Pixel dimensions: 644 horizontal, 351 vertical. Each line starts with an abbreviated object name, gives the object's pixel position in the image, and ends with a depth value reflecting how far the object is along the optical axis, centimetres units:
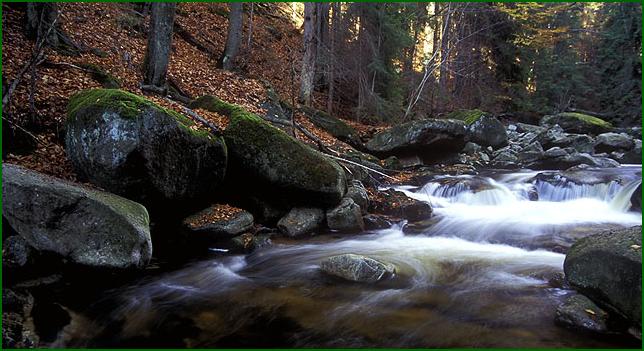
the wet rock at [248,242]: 724
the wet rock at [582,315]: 435
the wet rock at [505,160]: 1488
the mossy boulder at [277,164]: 798
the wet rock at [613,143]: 1575
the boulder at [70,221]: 500
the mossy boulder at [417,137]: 1348
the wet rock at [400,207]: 936
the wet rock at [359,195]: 900
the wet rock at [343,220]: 830
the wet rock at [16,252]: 487
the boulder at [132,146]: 612
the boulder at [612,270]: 416
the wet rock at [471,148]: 1588
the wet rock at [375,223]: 861
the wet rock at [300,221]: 793
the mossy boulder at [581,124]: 1923
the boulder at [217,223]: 728
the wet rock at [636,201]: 938
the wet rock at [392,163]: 1293
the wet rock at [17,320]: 383
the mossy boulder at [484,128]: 1623
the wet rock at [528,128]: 2023
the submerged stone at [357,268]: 587
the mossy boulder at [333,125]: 1384
